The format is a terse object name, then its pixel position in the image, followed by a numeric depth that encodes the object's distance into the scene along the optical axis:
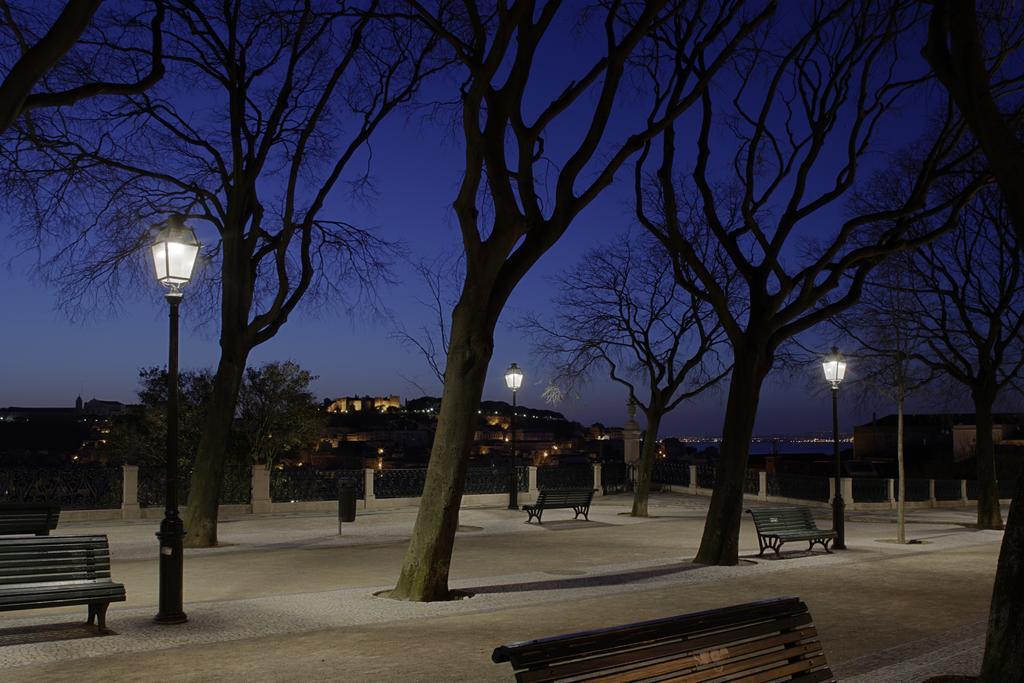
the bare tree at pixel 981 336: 26.12
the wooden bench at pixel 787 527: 18.23
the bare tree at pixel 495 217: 12.29
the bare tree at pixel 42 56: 8.07
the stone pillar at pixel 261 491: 28.55
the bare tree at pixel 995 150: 6.25
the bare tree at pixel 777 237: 16.52
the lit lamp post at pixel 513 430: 30.34
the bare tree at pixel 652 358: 28.02
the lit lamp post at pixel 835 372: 20.77
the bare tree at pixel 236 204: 19.66
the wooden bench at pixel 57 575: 9.35
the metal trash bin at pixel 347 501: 23.59
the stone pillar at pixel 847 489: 34.62
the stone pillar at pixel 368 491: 31.14
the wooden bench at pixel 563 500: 26.84
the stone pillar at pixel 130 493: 25.72
